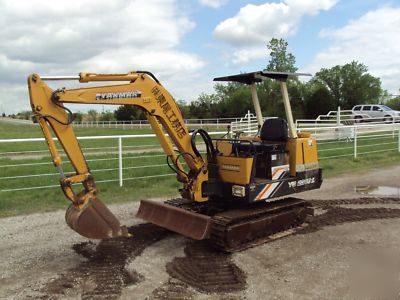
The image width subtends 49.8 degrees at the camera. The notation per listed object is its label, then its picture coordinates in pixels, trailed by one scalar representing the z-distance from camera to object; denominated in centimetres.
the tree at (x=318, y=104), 5284
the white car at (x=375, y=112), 3339
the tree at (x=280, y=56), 6125
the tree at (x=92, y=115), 7425
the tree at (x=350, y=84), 6150
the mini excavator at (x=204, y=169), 542
